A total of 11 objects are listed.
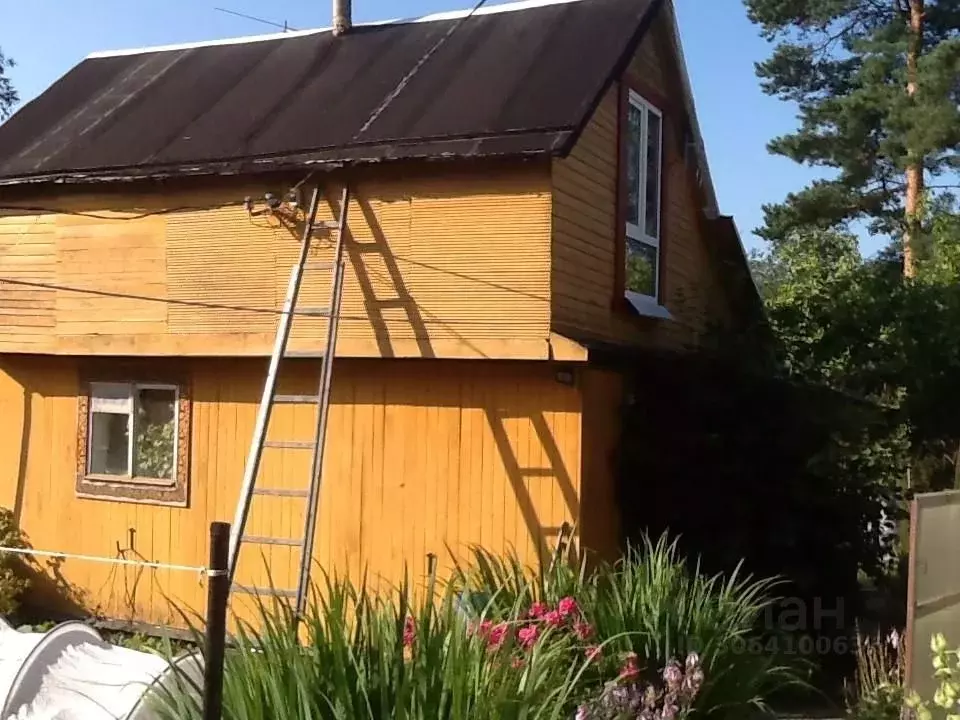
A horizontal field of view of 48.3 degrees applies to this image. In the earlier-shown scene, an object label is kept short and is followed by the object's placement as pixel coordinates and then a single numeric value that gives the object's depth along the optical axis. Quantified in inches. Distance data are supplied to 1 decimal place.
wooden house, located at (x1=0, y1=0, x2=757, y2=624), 335.3
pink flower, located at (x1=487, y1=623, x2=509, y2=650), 182.9
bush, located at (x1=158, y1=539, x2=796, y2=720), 162.4
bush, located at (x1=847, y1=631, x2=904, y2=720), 268.8
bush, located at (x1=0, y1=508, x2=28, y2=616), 406.6
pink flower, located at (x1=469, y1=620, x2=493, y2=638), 180.4
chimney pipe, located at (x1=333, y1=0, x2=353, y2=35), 455.8
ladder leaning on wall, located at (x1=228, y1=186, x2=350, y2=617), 305.7
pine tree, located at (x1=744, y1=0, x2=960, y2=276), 828.6
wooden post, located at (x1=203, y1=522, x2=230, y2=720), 154.6
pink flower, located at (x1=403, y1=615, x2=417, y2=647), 176.1
